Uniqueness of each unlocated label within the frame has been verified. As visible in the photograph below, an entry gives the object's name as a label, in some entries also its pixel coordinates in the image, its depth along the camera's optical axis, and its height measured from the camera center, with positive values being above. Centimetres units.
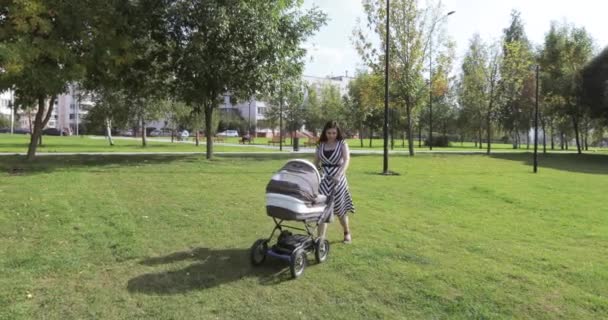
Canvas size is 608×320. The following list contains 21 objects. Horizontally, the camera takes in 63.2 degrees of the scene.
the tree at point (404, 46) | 3238 +613
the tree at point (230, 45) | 1973 +391
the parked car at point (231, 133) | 9046 +99
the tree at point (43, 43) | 1532 +315
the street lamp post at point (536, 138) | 2165 +3
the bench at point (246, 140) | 5788 -21
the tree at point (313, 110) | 6406 +369
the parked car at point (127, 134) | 9369 +79
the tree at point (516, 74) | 3909 +523
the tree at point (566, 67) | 3806 +596
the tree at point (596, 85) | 3459 +387
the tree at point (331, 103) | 5803 +439
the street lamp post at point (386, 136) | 1825 +8
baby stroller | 547 -80
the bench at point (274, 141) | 5422 -35
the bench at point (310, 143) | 4962 -52
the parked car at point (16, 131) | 9100 +131
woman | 645 -34
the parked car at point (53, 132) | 8372 +102
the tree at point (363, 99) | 3472 +352
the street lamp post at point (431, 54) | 3384 +587
